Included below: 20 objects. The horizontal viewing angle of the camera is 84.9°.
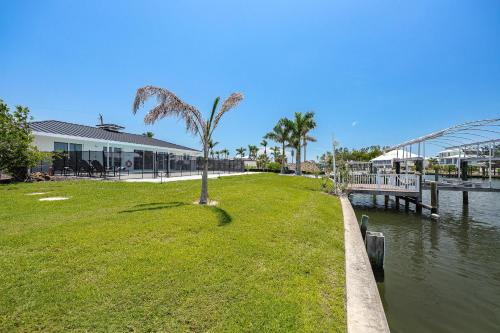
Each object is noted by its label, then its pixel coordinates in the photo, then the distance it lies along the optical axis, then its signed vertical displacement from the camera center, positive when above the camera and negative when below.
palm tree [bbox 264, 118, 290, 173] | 48.13 +5.90
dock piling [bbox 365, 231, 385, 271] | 7.86 -2.44
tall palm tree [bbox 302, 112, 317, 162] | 46.19 +6.53
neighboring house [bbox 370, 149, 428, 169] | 24.79 +1.00
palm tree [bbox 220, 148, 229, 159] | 101.09 +5.18
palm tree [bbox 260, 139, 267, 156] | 79.44 +6.78
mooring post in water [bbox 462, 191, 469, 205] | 21.14 -2.41
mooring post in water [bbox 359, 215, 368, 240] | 10.71 -2.29
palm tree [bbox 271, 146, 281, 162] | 68.65 +3.97
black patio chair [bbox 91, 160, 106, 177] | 20.03 -0.13
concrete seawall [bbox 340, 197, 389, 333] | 3.74 -2.16
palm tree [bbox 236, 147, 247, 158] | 102.31 +5.66
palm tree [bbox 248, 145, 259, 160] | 89.05 +5.31
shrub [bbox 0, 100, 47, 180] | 16.23 +1.15
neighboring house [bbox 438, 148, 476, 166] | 21.86 +0.84
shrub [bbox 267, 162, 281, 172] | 53.78 -0.15
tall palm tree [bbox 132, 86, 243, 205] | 10.20 +2.13
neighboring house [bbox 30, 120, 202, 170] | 21.88 +2.19
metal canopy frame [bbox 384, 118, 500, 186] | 17.82 +2.13
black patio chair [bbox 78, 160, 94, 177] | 20.06 -0.14
